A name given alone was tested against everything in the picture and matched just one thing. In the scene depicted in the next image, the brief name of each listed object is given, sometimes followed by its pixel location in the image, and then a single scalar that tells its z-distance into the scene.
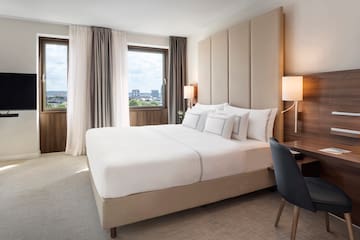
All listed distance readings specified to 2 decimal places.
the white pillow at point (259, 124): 3.09
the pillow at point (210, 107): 4.00
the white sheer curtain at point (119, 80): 5.21
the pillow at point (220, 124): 3.17
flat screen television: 4.41
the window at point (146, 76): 5.75
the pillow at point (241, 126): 3.13
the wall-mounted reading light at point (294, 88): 2.74
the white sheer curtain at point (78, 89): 4.87
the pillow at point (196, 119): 3.81
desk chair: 1.70
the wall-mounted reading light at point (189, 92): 5.22
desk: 2.07
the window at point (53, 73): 4.96
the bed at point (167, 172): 2.00
